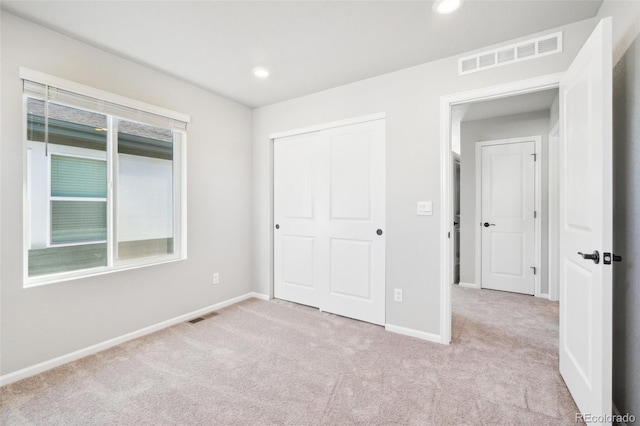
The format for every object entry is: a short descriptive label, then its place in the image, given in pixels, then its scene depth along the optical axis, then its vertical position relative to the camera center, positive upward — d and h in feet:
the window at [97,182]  7.01 +0.84
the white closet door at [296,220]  11.25 -0.29
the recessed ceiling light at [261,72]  8.93 +4.37
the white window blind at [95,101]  6.79 +2.99
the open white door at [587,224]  4.54 -0.21
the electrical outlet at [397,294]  9.09 -2.54
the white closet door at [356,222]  9.62 -0.31
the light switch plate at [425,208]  8.50 +0.14
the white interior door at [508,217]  13.30 -0.20
